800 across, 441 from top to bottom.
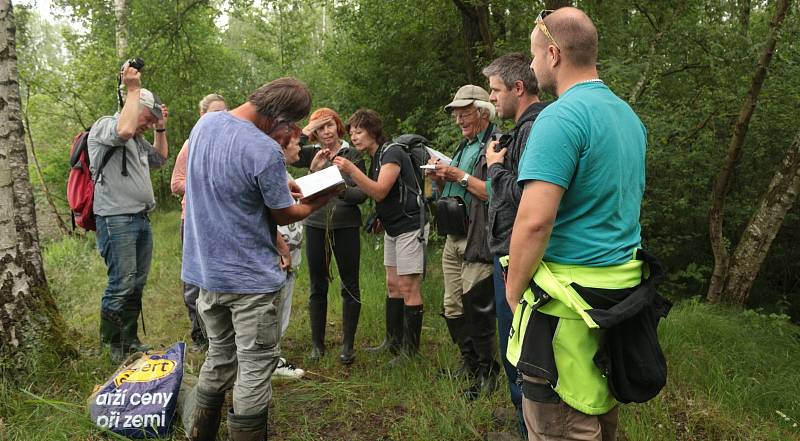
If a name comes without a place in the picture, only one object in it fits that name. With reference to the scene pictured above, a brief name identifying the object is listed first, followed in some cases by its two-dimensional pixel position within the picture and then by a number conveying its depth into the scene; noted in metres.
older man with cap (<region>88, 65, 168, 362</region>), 3.82
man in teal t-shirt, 1.70
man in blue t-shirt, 2.44
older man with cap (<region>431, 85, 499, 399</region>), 3.24
